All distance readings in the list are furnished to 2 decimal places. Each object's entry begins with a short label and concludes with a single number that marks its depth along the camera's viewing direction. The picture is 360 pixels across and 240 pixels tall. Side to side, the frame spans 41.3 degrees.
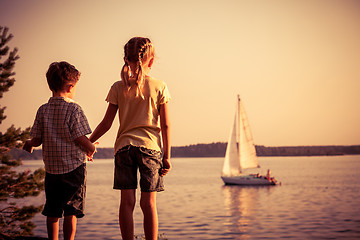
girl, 4.08
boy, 4.26
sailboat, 54.19
